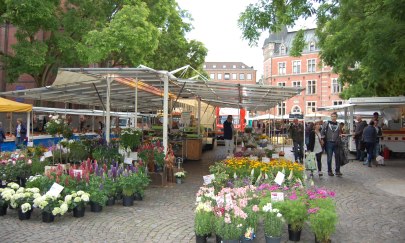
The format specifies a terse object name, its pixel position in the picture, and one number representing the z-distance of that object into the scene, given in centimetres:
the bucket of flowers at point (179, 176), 1040
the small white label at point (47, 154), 975
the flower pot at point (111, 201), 756
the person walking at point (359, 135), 1655
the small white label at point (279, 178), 671
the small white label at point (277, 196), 568
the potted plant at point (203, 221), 512
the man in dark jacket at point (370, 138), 1448
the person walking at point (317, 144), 1223
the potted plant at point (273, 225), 509
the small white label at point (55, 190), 650
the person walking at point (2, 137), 1536
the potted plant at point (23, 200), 654
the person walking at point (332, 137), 1170
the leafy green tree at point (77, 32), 1759
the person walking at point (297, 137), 1362
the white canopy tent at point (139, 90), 1020
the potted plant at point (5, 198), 660
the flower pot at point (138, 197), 805
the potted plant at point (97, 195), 693
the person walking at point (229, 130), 1585
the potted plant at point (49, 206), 627
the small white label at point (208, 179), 726
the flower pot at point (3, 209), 683
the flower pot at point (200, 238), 528
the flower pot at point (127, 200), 762
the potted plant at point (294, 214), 533
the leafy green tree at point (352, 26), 839
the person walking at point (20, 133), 1684
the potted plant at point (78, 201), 652
